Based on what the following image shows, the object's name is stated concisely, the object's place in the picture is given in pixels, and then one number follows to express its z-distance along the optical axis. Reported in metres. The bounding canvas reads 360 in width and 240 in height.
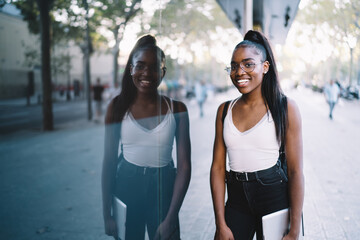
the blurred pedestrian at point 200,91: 13.17
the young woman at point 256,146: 1.76
